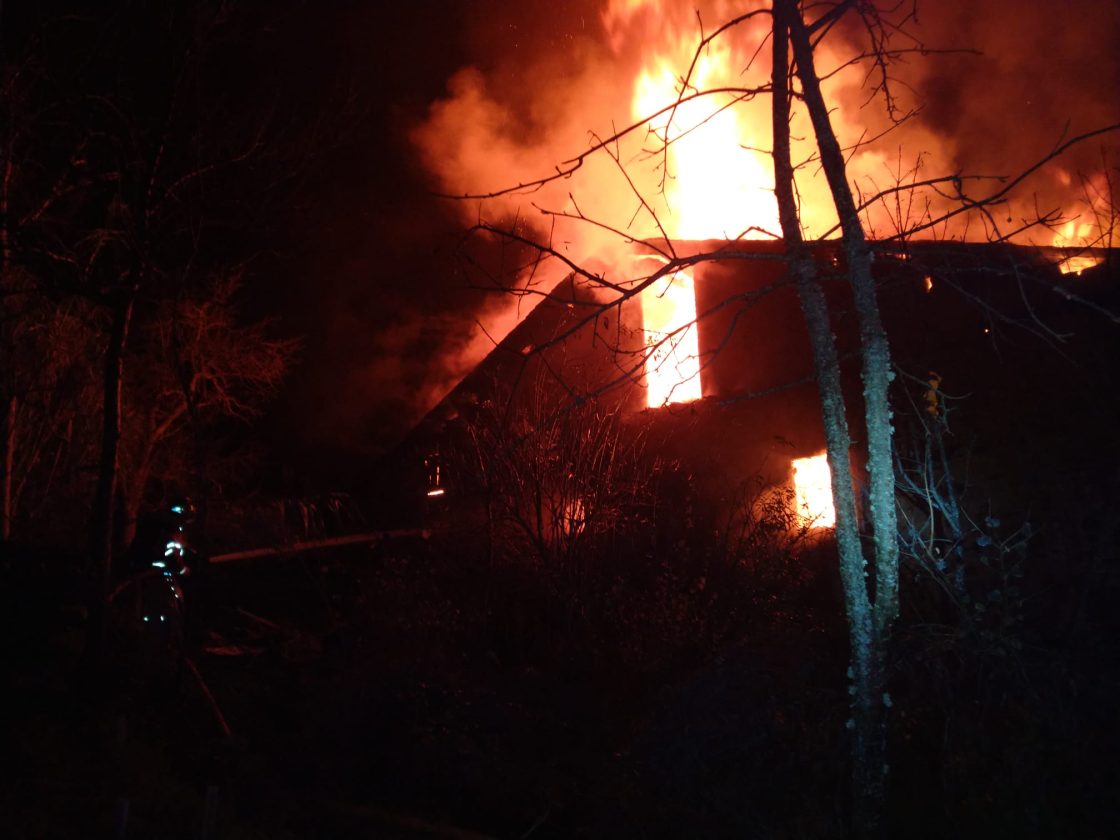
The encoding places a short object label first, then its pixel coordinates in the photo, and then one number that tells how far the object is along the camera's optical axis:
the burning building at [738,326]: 12.34
